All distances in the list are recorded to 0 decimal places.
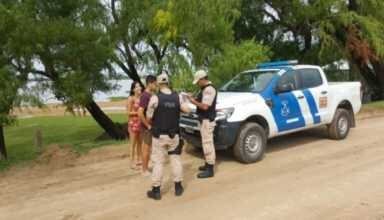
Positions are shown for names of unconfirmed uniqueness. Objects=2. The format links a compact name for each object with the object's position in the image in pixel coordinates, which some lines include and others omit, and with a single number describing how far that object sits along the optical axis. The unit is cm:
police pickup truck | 875
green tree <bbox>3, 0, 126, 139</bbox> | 1149
